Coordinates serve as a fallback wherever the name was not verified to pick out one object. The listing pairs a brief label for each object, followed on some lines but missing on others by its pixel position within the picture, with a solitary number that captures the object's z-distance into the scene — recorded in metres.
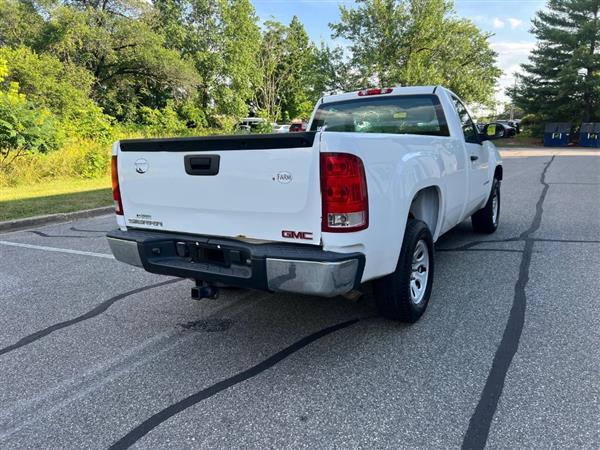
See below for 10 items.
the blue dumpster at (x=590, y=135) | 28.82
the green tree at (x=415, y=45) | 31.58
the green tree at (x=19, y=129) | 12.23
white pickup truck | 2.63
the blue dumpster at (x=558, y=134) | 30.83
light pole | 30.30
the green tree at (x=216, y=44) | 31.89
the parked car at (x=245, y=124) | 31.78
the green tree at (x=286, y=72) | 37.06
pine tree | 30.08
